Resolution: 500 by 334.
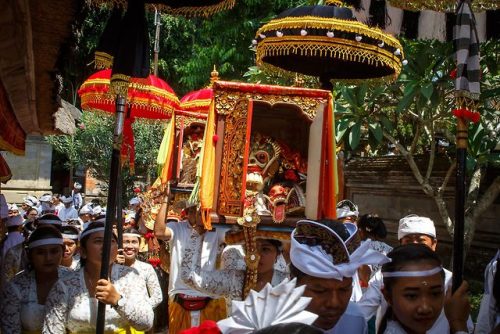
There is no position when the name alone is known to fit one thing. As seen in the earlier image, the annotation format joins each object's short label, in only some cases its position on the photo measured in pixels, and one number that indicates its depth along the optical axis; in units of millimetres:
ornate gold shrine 4598
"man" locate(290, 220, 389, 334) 2625
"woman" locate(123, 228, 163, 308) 5117
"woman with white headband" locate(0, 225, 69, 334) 3848
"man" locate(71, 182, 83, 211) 21353
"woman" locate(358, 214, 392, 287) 6113
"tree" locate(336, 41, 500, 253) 7543
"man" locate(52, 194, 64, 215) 15944
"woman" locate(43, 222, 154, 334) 3623
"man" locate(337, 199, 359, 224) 6498
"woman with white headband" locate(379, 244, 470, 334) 2617
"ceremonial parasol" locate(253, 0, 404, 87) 5180
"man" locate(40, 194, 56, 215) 12827
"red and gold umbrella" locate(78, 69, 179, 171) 7152
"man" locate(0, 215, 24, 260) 6160
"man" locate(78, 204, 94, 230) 11930
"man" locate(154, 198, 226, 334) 5195
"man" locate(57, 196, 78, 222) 14104
